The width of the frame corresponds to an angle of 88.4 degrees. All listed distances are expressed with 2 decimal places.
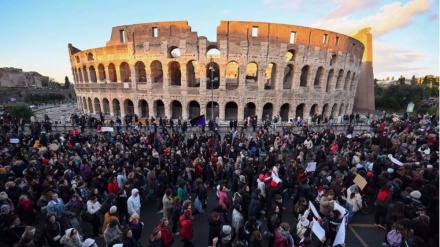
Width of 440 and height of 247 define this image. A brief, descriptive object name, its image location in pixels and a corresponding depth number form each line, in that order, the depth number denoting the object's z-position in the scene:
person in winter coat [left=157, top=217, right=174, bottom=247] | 5.47
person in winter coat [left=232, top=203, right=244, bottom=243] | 6.34
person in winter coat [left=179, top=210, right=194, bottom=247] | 6.06
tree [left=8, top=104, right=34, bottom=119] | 30.00
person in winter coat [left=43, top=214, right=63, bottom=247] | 5.66
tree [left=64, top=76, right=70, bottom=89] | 112.81
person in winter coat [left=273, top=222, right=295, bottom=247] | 5.41
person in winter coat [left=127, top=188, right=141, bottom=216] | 6.98
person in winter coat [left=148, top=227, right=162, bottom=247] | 5.00
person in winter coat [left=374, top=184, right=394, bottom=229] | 7.06
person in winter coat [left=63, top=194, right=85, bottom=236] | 6.29
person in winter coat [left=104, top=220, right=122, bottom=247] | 5.56
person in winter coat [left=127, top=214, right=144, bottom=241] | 5.88
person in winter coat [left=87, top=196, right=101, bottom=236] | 6.69
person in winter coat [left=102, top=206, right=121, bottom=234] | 5.84
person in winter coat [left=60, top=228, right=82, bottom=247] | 5.14
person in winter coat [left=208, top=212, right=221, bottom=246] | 5.82
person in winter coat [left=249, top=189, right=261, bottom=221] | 6.77
